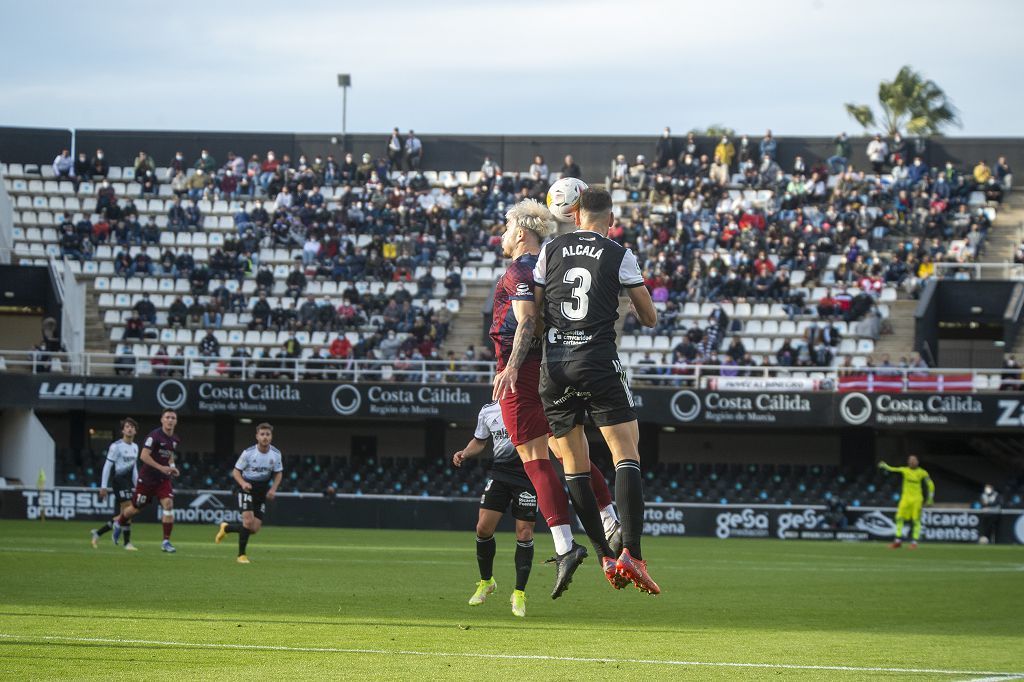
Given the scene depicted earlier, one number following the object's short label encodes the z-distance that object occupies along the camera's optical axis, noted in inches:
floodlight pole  2100.1
